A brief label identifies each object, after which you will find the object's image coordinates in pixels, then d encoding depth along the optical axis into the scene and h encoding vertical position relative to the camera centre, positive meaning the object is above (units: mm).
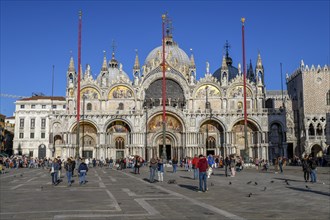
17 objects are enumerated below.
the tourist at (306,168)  21516 -1418
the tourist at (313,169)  21266 -1481
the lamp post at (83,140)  55256 +686
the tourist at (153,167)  22411 -1325
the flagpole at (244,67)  39594 +8070
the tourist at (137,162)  30609 -1401
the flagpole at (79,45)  32562 +9082
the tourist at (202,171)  16562 -1166
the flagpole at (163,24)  41131 +12797
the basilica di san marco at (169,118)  55594 +3711
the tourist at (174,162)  31969 -1532
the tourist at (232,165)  26094 -1456
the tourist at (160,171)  23312 -1626
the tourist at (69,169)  20625 -1321
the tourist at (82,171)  20750 -1405
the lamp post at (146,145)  55950 -116
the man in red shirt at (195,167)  23734 -1437
